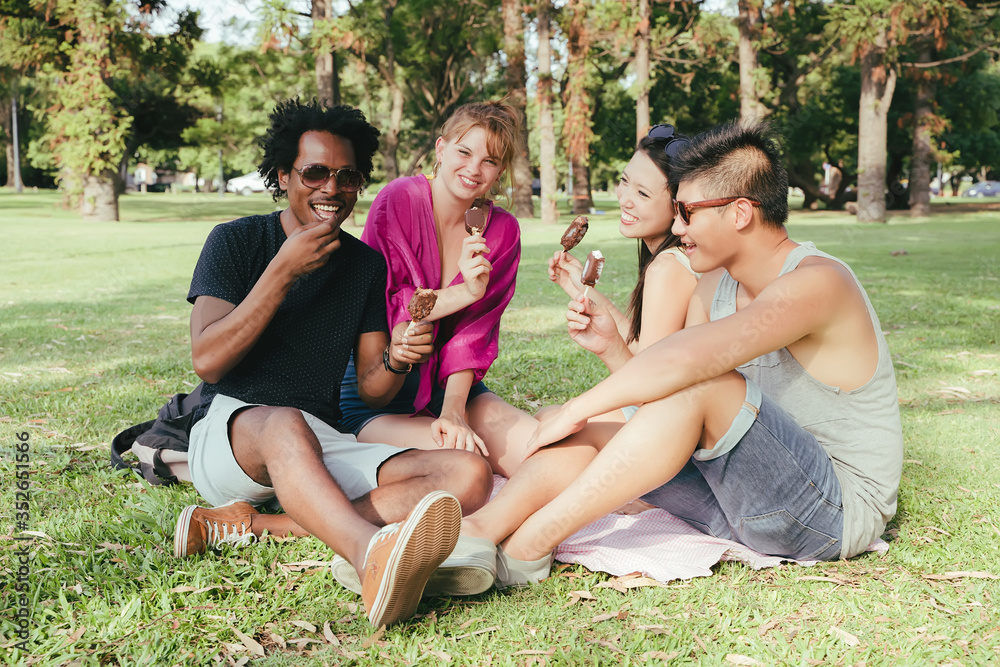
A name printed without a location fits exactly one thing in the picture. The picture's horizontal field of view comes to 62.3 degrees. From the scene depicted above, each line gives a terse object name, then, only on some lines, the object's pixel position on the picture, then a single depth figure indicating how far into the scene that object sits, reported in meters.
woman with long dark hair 3.37
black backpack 3.68
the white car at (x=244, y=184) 70.38
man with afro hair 2.91
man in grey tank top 2.64
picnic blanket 3.01
